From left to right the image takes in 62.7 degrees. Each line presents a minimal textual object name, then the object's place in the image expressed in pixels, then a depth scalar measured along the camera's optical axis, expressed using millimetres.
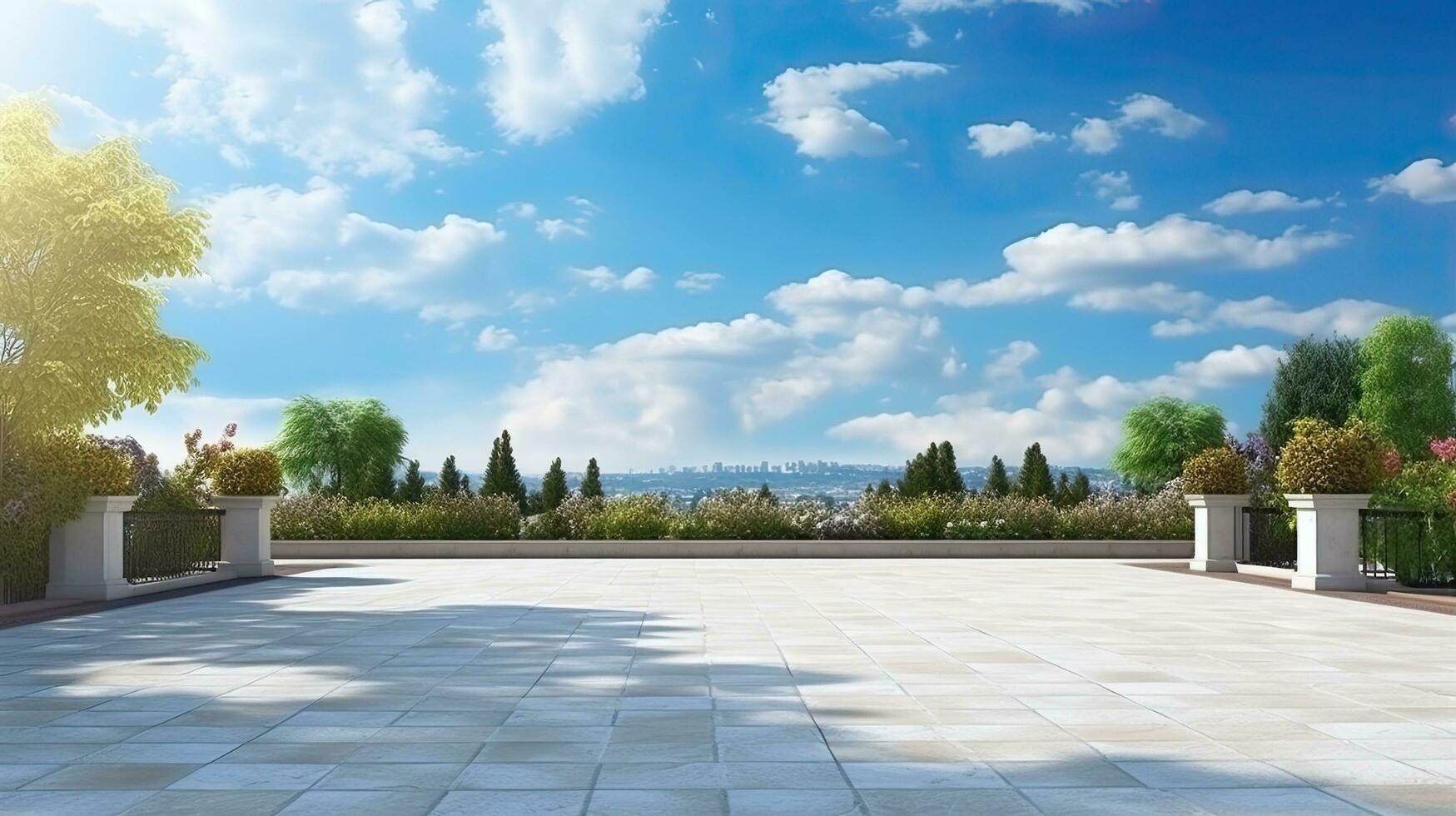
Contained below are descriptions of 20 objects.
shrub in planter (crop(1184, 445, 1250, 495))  22781
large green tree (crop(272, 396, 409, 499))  52312
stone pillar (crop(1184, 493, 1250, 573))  22672
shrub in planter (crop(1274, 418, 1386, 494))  17906
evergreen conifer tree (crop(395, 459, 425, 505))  47678
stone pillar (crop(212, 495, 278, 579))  21281
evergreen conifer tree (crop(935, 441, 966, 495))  49875
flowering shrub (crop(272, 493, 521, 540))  28547
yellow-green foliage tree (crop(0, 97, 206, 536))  16828
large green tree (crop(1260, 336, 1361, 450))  62219
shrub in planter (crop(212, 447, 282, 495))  21281
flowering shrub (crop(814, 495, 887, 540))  28844
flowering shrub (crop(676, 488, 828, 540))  28906
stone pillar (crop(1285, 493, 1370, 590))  17969
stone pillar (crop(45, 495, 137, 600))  16172
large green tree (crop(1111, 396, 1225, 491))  55906
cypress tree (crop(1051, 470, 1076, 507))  40756
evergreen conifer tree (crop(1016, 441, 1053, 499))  50812
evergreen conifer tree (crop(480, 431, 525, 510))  51531
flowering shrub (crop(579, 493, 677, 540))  28859
